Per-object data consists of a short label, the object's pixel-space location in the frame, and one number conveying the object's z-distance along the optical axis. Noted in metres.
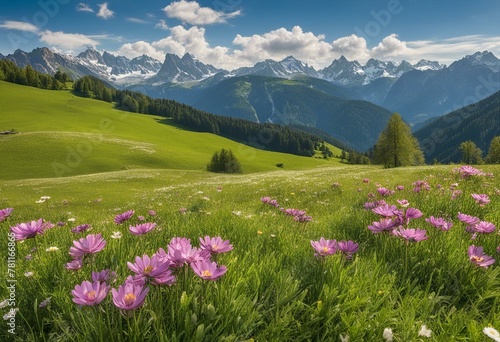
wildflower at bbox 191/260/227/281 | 1.76
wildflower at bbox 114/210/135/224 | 3.68
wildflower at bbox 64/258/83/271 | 2.32
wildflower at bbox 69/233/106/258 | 2.23
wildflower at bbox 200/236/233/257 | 2.31
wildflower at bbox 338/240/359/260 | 2.87
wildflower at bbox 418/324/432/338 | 1.88
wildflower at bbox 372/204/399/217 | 3.37
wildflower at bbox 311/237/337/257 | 2.55
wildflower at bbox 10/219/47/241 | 2.80
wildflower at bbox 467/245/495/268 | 2.66
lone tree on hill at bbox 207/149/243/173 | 77.44
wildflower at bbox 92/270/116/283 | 2.08
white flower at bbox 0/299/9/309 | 2.14
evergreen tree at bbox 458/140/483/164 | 111.94
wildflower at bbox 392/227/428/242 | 2.73
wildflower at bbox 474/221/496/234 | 3.15
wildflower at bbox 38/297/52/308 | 2.12
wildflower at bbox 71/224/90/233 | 3.97
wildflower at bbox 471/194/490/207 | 4.33
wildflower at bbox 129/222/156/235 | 2.92
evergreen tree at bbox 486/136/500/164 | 92.81
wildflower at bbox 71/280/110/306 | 1.58
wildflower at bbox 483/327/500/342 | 1.60
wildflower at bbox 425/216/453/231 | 3.18
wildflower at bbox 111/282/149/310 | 1.52
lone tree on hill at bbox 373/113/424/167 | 69.94
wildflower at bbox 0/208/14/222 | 3.64
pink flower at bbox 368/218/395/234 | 3.14
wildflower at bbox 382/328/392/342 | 1.90
